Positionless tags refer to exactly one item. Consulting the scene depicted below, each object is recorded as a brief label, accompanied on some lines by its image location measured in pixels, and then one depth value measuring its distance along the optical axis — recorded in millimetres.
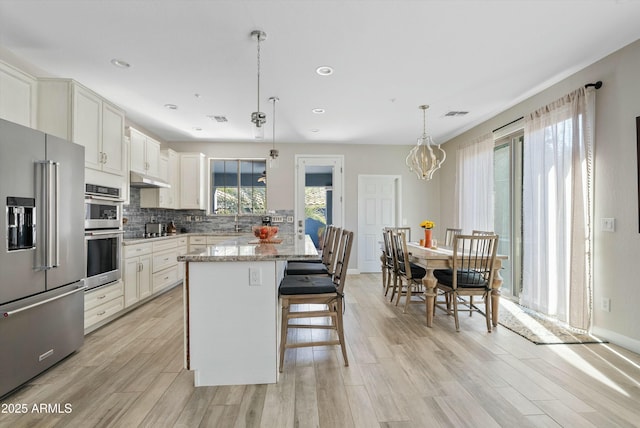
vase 4324
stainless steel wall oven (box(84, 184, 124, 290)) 3096
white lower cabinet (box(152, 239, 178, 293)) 4527
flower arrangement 4219
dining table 3293
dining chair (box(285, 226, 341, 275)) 3142
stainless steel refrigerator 2049
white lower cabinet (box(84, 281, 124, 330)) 3076
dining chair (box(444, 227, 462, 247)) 4766
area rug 2955
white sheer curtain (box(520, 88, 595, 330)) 3121
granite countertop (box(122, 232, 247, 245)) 3884
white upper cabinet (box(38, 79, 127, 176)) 2910
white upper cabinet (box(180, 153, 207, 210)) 5891
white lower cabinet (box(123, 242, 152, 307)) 3781
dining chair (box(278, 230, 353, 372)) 2395
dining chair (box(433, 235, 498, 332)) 3188
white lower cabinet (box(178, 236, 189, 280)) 5437
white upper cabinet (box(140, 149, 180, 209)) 5254
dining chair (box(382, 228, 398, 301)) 4195
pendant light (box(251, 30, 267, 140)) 2559
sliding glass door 4340
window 6336
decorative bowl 3178
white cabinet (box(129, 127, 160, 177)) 4332
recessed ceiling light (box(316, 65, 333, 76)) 3174
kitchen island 2156
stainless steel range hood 4414
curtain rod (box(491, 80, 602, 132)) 3035
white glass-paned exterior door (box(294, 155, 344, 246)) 6367
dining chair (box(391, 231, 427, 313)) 3777
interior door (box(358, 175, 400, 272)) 6535
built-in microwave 3107
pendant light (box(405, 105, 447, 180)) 4250
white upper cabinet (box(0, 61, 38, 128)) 2504
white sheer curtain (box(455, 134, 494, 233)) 4766
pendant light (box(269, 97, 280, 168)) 3437
